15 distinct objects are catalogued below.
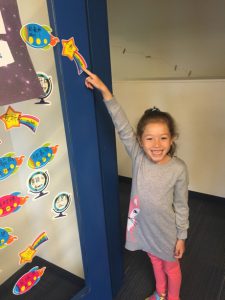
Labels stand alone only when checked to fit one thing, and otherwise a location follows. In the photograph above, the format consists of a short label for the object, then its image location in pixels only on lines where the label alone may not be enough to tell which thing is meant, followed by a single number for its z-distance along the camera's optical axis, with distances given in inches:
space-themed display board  29.7
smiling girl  46.9
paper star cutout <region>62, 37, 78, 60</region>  36.4
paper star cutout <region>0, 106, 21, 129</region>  30.4
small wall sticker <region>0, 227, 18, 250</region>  32.1
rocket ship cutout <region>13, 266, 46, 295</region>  36.6
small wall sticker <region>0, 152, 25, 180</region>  30.5
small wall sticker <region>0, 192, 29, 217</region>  31.5
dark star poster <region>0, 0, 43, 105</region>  28.3
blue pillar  37.5
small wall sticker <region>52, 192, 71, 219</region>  39.9
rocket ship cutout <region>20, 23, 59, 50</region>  30.9
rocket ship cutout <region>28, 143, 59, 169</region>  34.8
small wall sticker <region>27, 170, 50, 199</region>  35.0
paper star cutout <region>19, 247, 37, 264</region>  35.5
